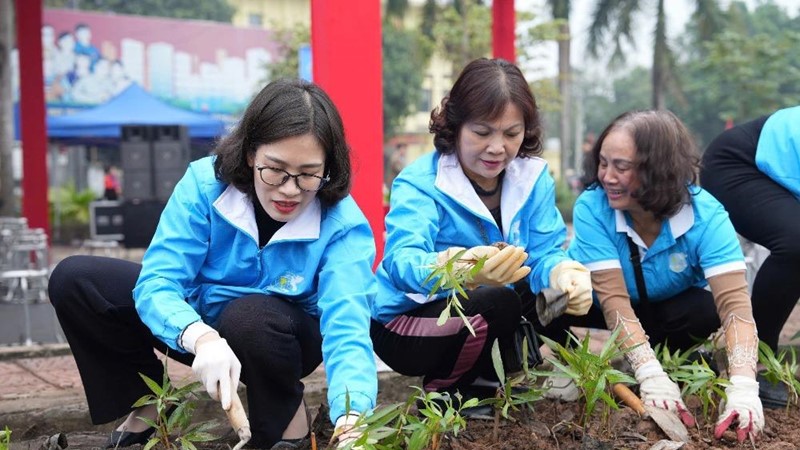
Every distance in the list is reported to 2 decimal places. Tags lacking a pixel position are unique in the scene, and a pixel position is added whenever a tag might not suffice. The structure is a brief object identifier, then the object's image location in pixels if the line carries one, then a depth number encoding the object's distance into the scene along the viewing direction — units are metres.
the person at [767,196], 2.91
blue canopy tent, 16.78
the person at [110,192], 15.77
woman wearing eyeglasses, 2.17
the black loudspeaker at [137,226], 12.27
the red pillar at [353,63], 3.85
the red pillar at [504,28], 5.96
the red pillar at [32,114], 9.16
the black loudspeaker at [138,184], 13.50
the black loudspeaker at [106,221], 12.64
